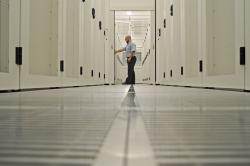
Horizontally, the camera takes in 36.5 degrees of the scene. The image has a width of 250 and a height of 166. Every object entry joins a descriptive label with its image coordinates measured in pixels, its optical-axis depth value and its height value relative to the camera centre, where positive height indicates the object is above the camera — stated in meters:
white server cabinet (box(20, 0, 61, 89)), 2.39 +0.28
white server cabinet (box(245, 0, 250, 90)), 2.11 +0.25
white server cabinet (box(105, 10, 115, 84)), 8.18 +0.69
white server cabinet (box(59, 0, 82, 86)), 3.56 +0.42
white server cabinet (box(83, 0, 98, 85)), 5.16 +0.60
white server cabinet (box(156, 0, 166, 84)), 7.13 +0.80
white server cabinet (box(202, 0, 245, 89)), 2.26 +0.29
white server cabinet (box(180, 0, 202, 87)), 3.45 +0.41
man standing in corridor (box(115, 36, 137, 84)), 8.38 +0.58
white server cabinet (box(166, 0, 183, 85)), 4.79 +0.54
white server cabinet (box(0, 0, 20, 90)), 2.06 +0.23
